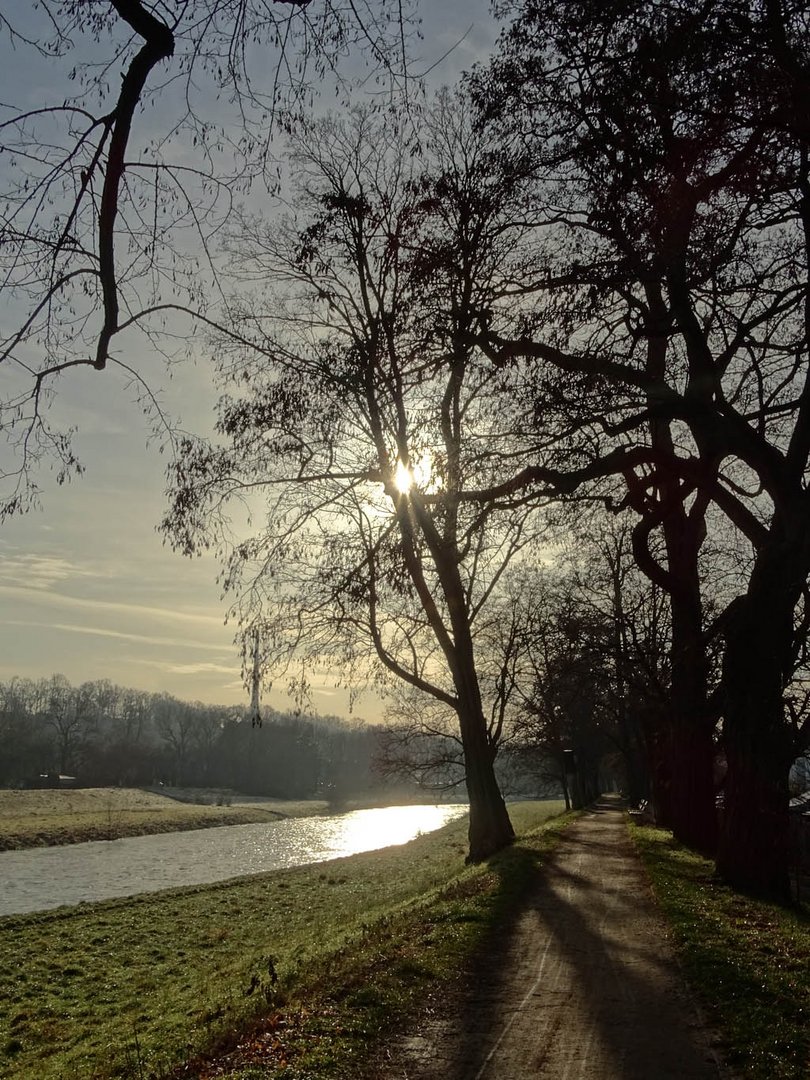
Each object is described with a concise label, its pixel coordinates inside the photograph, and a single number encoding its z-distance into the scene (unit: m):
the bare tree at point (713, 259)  8.14
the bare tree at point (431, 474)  10.52
